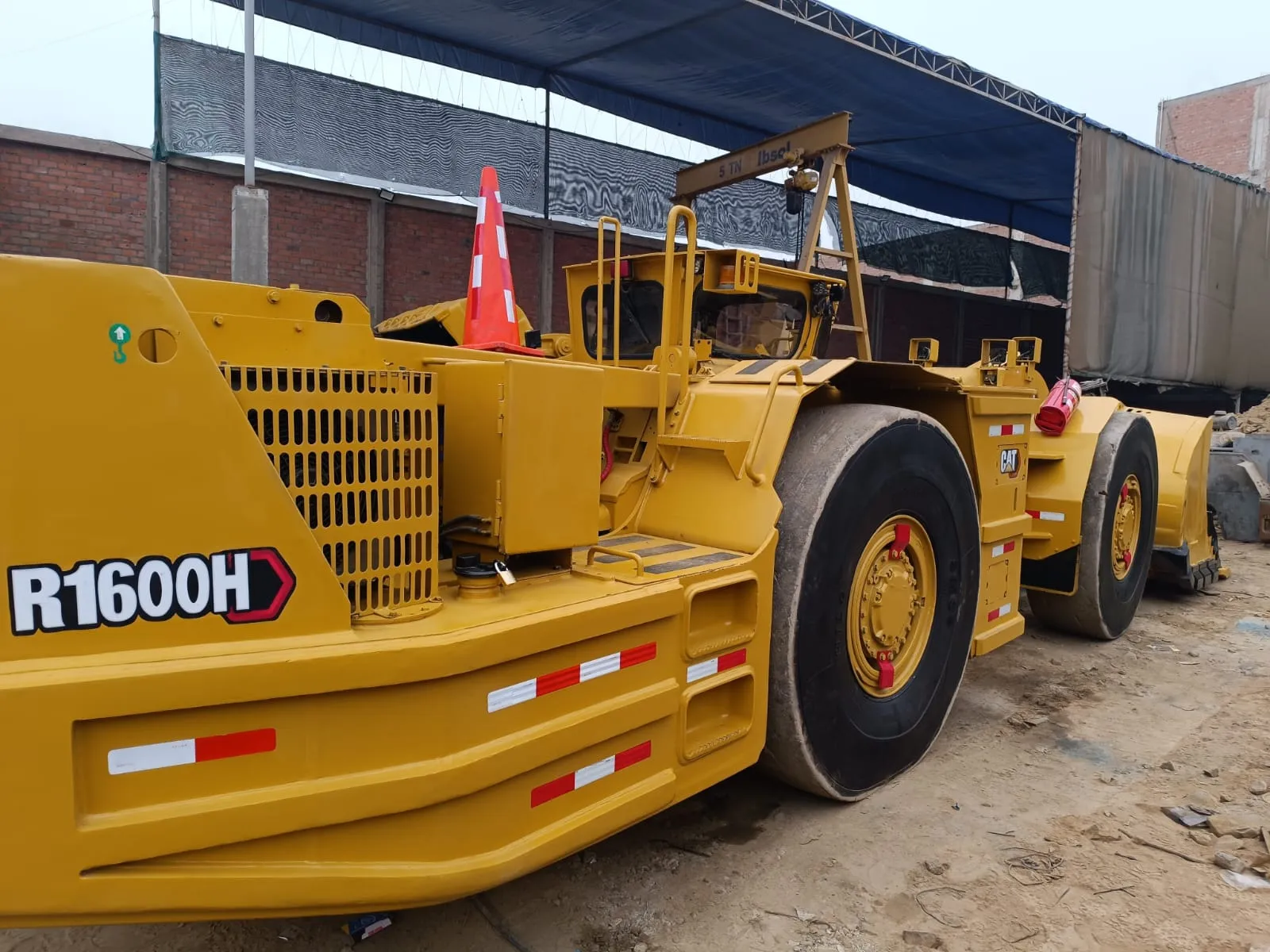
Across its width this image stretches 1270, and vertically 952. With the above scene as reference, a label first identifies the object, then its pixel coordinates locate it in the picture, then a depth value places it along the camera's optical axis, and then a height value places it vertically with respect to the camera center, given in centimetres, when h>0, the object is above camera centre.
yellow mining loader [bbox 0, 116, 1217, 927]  153 -46
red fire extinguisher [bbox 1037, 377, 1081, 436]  518 +2
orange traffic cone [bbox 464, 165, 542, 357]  371 +42
